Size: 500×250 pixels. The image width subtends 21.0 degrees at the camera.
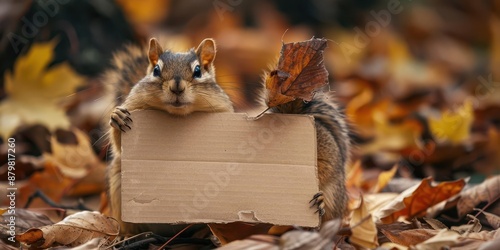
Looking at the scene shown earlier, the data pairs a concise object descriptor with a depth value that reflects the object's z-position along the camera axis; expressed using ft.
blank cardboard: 13.32
